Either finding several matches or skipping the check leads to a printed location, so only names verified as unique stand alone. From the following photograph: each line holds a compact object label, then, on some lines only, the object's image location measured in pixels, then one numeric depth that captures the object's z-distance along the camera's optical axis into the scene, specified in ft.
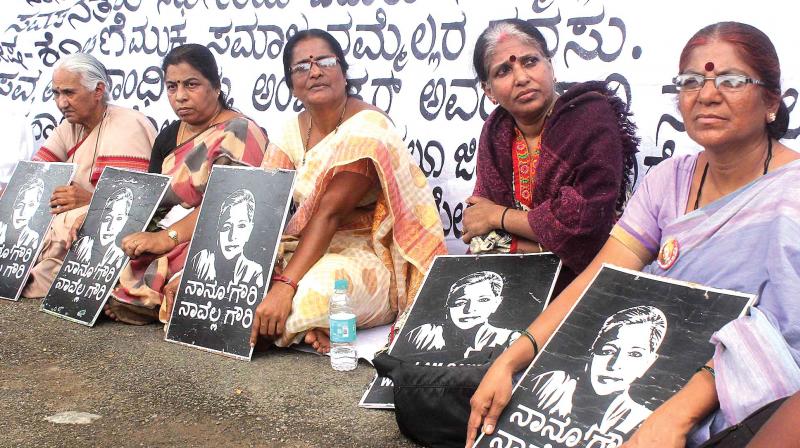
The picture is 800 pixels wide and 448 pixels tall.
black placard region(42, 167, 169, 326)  16.05
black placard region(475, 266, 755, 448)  7.82
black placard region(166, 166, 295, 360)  13.87
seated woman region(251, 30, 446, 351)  13.79
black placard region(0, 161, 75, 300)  18.11
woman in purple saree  7.22
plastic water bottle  13.08
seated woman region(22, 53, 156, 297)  18.16
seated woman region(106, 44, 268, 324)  15.72
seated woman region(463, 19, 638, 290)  11.14
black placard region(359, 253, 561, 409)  10.84
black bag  9.38
